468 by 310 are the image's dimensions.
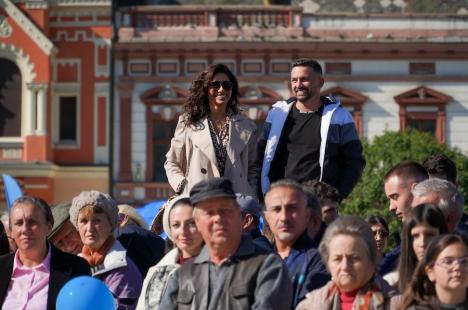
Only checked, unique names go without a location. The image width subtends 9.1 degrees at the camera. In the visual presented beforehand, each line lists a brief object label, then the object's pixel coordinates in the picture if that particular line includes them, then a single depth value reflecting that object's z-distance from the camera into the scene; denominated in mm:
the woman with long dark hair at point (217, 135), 20485
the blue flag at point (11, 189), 35721
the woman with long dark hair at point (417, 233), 15391
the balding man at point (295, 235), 16474
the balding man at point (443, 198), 17273
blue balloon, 17396
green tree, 61533
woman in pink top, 18441
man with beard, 20455
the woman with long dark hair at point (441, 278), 14323
